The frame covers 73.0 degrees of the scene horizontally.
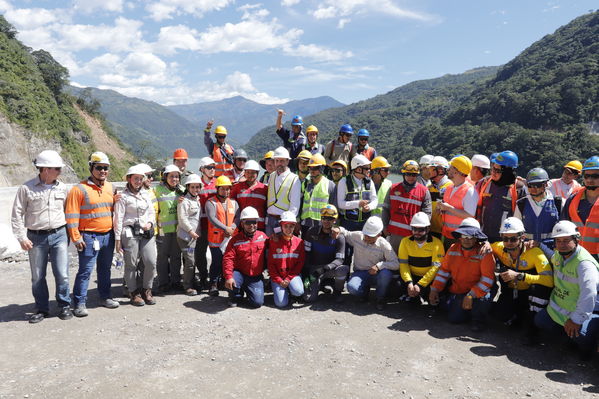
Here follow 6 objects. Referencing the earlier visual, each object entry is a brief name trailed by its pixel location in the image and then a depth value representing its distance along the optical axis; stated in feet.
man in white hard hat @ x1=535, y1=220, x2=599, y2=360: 14.25
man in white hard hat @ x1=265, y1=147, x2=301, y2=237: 21.09
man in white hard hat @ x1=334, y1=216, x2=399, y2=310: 19.77
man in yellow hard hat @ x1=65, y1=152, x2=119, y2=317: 17.81
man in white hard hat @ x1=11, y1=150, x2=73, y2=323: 16.76
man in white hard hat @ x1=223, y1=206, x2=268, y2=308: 19.86
